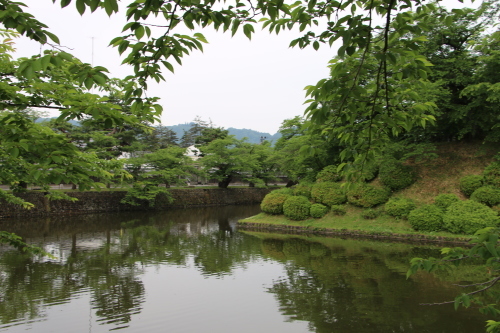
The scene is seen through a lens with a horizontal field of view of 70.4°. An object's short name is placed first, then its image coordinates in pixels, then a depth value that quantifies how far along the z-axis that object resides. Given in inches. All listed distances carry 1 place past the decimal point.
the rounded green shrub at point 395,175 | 616.4
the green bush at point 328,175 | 691.4
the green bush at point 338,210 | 634.2
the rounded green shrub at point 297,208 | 657.6
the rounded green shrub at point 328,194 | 650.2
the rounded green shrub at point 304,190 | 703.1
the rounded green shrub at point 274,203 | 692.1
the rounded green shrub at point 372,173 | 651.7
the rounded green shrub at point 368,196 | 611.8
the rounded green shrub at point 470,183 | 544.1
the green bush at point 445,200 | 541.6
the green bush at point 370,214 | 597.3
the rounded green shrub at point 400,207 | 564.7
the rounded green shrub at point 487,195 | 506.9
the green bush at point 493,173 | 529.2
